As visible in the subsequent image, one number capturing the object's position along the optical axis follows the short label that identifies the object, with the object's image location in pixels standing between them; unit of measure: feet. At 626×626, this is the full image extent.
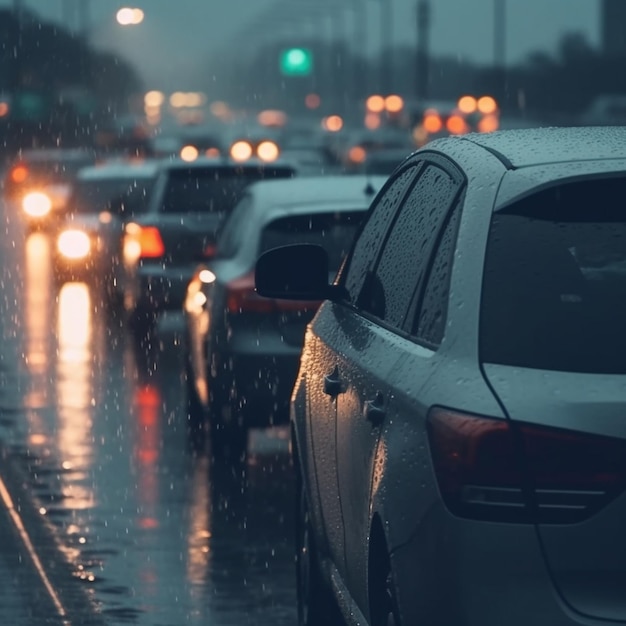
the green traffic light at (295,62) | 188.34
